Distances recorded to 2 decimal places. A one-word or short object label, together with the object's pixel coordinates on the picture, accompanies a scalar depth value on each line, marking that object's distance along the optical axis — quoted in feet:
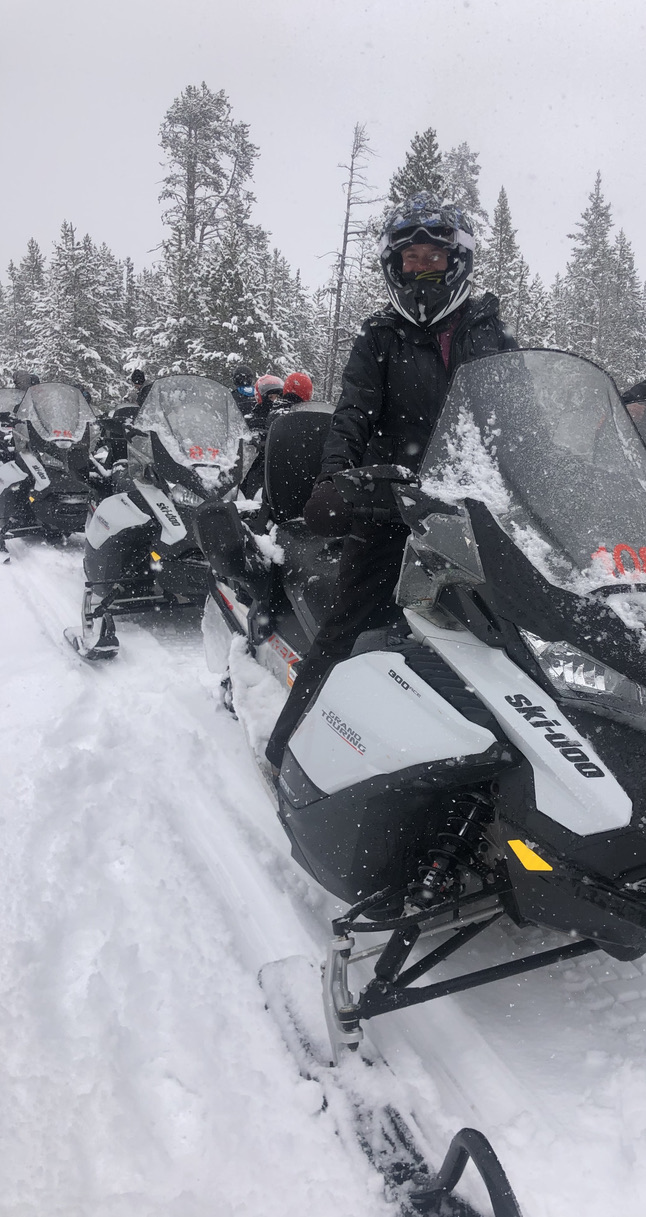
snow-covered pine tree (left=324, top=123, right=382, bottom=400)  71.20
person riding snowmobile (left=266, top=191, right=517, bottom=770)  7.40
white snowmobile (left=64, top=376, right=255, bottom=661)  16.57
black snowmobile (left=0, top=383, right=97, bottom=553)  26.14
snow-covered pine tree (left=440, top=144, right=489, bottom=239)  80.64
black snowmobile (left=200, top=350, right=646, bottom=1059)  5.02
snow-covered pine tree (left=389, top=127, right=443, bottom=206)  59.26
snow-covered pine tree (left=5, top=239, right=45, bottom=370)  120.47
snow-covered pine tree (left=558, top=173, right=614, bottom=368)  87.30
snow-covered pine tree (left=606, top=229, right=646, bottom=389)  87.25
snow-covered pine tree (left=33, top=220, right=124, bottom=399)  82.79
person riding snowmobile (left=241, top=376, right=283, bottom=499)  17.92
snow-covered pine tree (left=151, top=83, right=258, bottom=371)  81.56
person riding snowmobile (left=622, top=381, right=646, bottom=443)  8.26
